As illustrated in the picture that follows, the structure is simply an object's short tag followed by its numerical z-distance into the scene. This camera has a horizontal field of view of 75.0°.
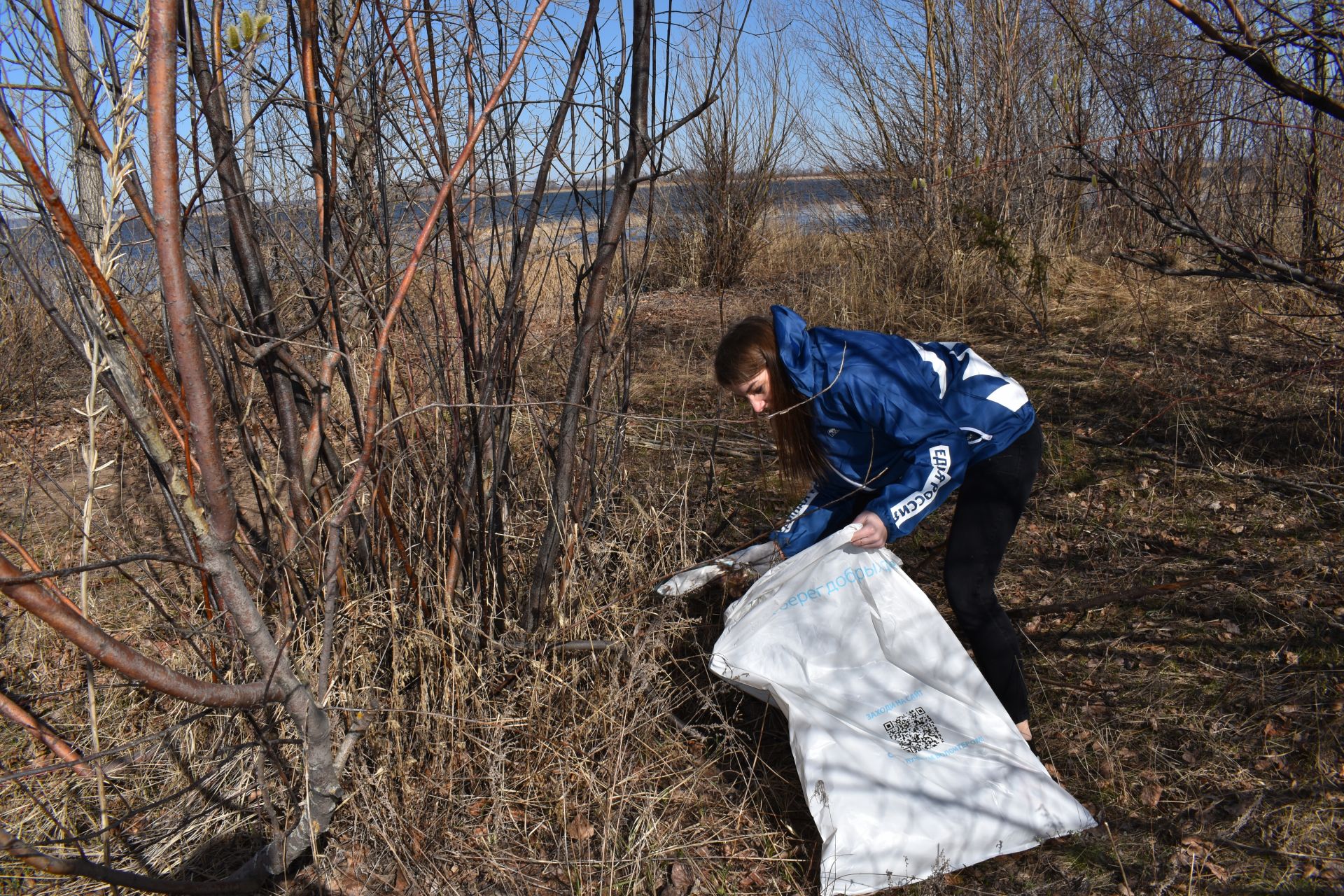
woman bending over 2.23
